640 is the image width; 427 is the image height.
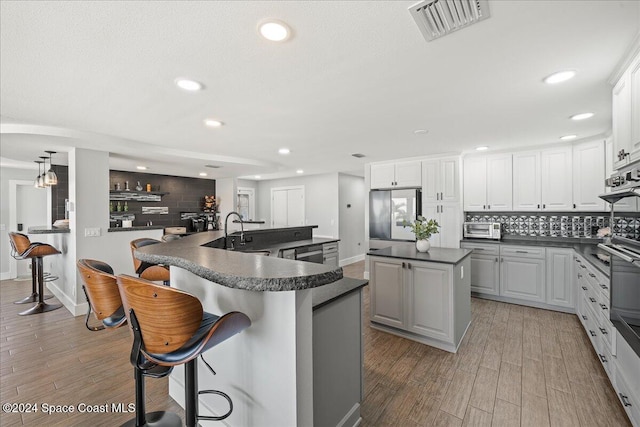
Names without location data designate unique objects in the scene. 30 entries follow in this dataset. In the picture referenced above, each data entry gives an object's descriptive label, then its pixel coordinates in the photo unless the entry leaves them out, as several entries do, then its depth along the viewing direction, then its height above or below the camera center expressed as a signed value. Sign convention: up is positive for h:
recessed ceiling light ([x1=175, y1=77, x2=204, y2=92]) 2.04 +0.96
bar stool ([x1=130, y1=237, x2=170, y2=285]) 2.82 -0.58
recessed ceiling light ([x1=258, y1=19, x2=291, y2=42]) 1.43 +0.95
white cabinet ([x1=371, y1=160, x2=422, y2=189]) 5.06 +0.70
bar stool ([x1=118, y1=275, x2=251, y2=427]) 1.15 -0.47
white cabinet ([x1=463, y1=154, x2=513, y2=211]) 4.46 +0.47
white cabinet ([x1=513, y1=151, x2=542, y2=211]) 4.24 +0.46
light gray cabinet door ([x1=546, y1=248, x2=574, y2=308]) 3.74 -0.87
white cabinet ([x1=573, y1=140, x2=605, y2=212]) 3.71 +0.49
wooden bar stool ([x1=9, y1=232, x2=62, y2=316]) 3.81 -0.54
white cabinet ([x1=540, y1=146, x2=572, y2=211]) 4.00 +0.48
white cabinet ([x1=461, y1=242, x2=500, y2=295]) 4.27 -0.86
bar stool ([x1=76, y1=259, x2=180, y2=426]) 1.59 -0.51
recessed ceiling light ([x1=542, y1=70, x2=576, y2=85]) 1.97 +0.96
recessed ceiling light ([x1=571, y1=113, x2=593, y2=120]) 2.83 +0.97
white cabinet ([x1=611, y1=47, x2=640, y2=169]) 1.71 +0.63
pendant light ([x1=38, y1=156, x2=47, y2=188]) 4.44 +0.53
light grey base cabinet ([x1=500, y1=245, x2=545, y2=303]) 3.95 -0.87
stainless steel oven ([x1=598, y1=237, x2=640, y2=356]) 1.67 -0.49
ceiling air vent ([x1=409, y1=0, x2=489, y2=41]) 1.31 +0.96
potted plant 3.19 -0.22
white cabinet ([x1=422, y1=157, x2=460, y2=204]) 4.67 +0.53
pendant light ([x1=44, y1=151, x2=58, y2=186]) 4.05 +0.51
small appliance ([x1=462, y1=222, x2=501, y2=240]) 4.45 -0.29
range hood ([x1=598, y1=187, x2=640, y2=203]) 1.57 +0.12
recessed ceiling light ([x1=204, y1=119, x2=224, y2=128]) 2.99 +0.97
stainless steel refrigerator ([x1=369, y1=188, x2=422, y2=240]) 5.05 +0.02
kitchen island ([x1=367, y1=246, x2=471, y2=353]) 2.75 -0.85
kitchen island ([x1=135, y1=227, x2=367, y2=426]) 1.25 -0.66
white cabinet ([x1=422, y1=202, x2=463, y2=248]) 4.66 -0.18
